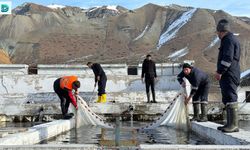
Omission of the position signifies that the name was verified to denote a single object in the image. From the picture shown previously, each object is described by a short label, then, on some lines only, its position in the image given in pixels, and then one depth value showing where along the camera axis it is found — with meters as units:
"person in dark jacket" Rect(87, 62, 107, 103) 13.04
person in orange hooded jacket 9.69
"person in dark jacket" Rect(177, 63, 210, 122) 8.82
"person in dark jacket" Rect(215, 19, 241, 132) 6.11
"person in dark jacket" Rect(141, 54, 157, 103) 12.98
